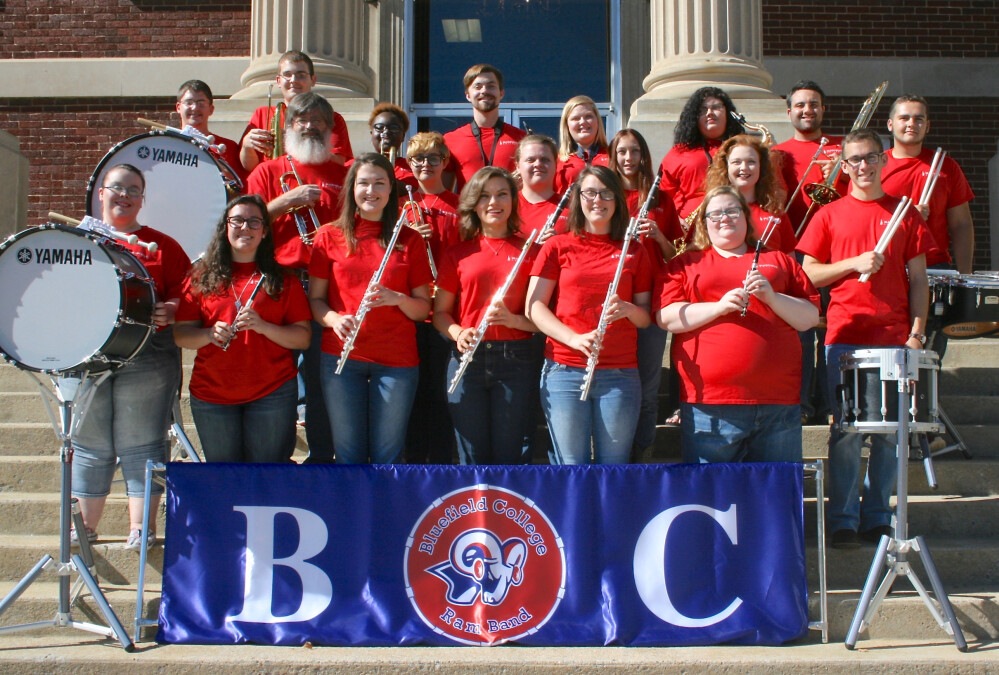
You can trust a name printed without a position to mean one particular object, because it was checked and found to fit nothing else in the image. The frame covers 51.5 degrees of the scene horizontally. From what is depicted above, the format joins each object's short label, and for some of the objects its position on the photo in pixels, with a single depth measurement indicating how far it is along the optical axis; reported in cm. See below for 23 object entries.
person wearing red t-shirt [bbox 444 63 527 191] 654
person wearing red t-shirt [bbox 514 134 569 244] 551
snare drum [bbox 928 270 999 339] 530
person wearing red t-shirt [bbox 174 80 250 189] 660
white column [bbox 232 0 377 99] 902
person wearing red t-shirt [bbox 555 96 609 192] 621
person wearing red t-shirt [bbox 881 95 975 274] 644
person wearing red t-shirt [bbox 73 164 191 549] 493
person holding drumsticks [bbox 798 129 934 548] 504
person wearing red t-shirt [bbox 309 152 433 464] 496
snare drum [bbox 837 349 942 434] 457
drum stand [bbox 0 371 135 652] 450
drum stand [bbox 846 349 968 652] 444
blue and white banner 457
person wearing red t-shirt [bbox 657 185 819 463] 470
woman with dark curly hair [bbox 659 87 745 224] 633
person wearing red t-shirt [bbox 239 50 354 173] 660
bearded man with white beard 534
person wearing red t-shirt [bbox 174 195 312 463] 493
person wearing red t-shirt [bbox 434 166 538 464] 501
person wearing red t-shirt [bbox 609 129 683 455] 551
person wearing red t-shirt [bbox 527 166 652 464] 481
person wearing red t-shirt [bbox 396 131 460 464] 553
